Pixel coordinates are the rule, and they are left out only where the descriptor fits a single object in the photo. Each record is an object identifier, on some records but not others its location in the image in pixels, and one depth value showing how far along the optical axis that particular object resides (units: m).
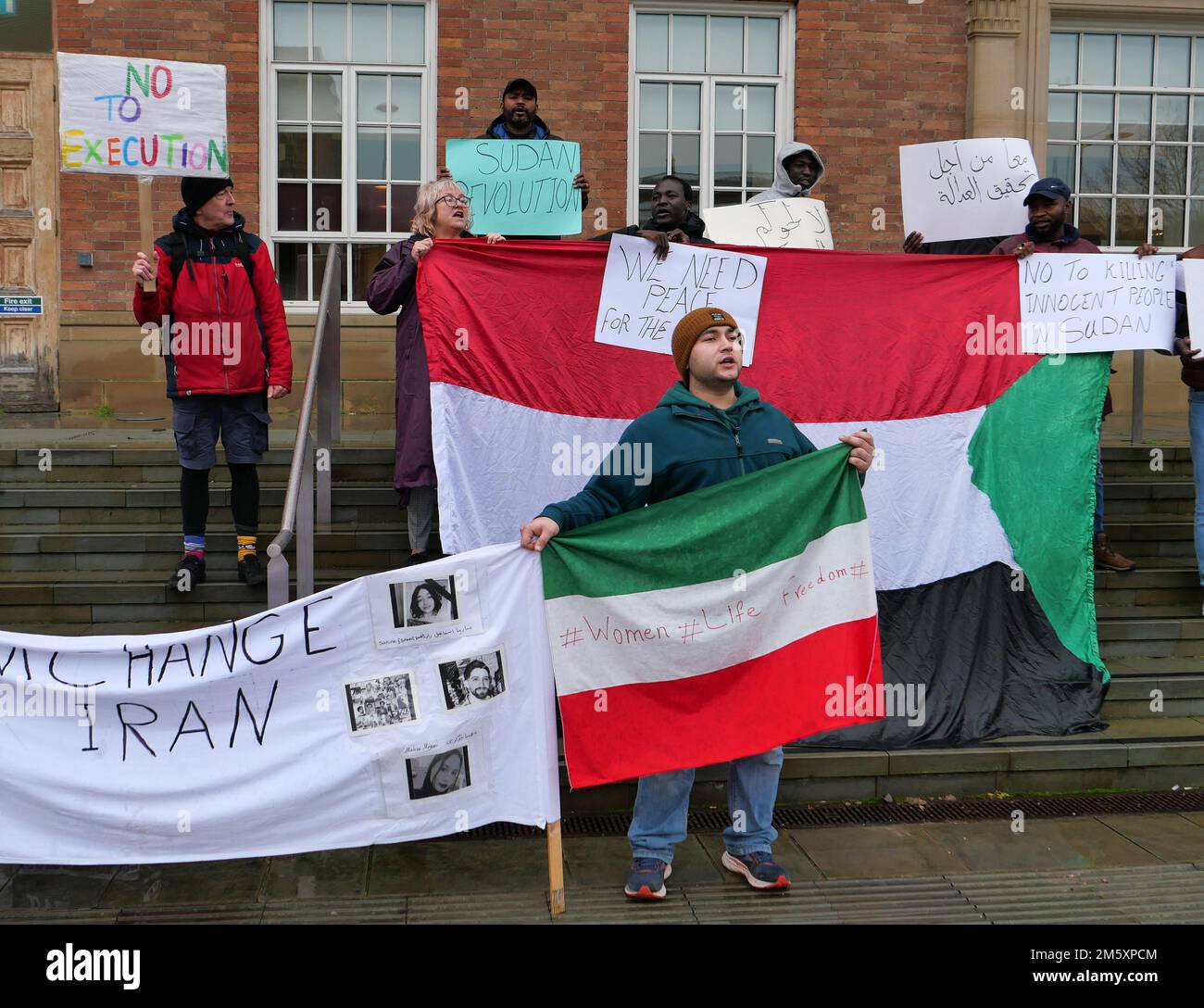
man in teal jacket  4.72
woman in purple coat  6.35
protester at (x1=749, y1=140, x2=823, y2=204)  7.52
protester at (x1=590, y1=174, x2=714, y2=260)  6.56
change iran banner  4.39
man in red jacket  6.42
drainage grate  5.43
